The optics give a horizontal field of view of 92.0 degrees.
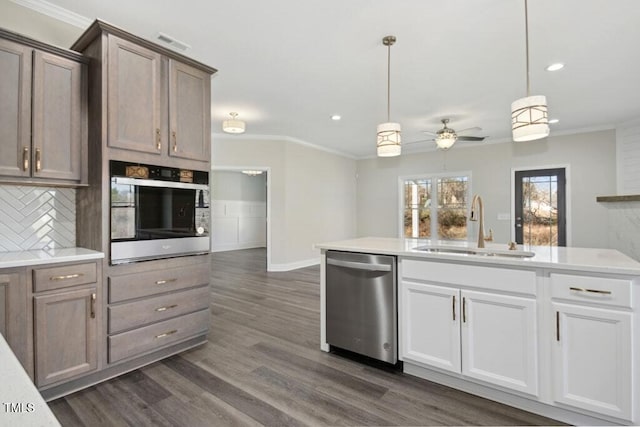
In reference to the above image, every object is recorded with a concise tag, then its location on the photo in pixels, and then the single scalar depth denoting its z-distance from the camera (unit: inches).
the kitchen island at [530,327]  62.1
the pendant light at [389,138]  103.9
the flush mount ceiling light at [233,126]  181.5
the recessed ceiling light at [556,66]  125.6
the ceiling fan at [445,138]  172.4
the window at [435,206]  272.5
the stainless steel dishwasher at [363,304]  89.7
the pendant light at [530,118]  76.6
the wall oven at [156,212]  87.0
